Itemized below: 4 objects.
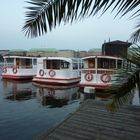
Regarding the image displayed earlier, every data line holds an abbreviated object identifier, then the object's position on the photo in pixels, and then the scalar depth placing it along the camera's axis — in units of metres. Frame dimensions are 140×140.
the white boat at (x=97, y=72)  10.11
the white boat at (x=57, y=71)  12.16
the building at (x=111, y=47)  12.03
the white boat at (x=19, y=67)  14.40
